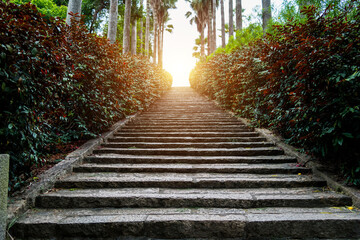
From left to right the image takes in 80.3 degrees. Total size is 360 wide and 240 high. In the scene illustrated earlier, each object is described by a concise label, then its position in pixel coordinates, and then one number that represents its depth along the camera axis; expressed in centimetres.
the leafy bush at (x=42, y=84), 260
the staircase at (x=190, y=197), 258
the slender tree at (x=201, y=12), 2482
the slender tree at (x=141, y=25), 2011
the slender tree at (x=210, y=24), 1816
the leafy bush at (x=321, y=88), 298
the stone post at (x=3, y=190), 217
